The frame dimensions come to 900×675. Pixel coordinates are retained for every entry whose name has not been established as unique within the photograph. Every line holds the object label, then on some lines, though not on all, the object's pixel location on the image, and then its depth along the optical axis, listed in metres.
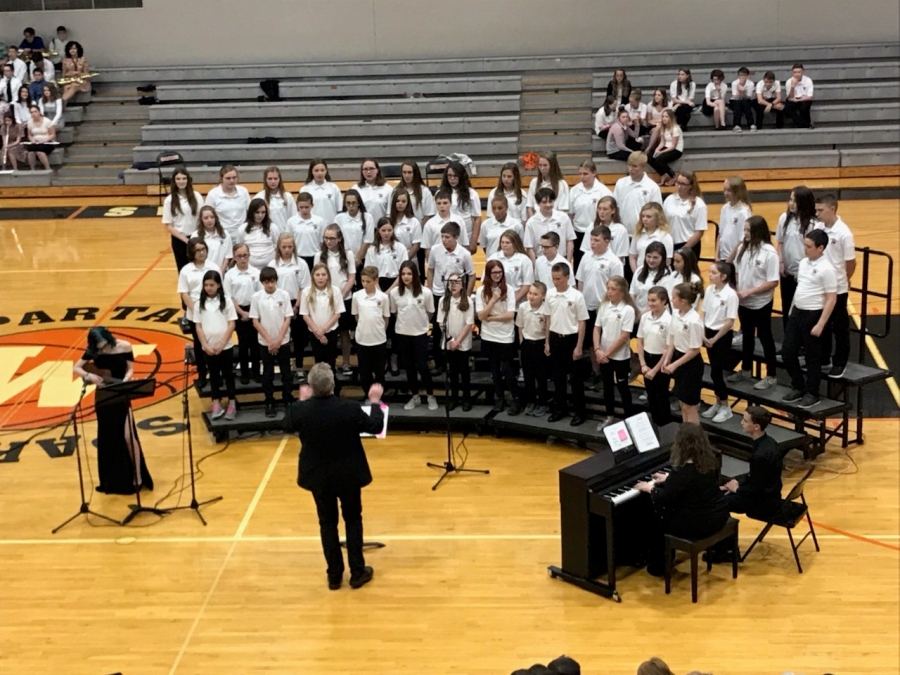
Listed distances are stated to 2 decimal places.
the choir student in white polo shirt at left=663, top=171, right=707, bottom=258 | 10.21
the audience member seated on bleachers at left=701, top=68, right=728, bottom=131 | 19.58
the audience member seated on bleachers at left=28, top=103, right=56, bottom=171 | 20.59
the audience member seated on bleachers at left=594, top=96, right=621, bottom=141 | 19.22
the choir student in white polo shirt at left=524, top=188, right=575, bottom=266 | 10.28
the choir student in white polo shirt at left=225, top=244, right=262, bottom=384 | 9.94
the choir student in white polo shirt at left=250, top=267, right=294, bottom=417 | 9.69
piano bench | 7.16
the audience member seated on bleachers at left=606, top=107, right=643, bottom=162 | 18.91
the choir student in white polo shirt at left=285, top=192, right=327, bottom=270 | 10.60
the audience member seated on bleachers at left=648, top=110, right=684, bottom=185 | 18.16
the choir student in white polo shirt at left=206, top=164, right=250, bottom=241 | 11.04
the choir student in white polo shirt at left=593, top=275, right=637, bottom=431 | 8.94
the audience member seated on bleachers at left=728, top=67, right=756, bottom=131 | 19.56
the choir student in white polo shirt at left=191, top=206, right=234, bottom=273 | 10.32
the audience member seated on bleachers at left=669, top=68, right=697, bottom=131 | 19.41
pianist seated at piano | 7.11
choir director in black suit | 7.17
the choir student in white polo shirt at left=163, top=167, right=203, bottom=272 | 10.98
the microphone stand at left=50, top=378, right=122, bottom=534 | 8.66
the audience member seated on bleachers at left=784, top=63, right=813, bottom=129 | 19.38
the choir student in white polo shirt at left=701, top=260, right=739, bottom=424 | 8.97
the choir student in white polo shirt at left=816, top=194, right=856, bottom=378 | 9.13
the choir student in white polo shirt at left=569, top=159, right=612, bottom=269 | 10.75
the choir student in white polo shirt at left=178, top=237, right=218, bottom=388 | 9.93
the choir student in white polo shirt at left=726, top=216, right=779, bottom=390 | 9.19
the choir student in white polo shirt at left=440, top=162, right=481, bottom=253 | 10.62
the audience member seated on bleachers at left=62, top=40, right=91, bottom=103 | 21.70
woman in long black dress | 8.86
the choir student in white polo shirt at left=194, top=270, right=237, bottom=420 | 9.66
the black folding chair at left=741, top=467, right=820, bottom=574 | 7.57
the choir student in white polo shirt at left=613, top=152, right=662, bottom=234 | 10.52
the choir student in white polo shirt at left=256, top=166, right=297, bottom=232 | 10.73
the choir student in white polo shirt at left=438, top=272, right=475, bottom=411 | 9.59
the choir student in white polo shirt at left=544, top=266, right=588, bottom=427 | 9.23
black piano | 7.38
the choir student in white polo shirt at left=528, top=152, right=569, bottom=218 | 10.62
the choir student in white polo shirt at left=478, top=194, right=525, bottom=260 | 10.23
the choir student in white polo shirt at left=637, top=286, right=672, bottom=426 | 8.62
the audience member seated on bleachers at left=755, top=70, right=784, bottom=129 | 19.50
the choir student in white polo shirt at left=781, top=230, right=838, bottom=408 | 8.84
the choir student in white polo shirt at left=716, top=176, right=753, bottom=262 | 9.77
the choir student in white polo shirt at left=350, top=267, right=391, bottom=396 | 9.61
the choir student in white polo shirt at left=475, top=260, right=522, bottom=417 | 9.46
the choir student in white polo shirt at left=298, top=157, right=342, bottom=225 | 10.99
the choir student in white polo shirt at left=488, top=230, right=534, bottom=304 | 9.67
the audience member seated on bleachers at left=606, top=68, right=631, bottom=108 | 19.25
